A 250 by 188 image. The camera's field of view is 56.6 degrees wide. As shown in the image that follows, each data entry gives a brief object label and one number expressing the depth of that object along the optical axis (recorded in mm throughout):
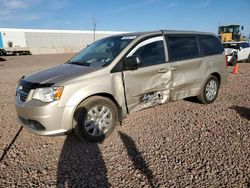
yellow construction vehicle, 26184
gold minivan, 3611
